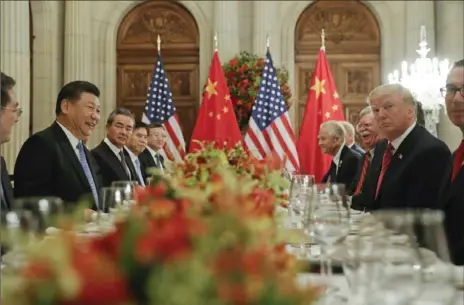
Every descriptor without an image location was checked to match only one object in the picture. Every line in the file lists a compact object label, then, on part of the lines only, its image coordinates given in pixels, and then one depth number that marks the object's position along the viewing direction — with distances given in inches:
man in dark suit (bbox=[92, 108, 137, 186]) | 237.8
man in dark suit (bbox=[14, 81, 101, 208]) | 173.8
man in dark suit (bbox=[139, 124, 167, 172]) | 334.1
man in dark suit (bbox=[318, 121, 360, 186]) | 267.1
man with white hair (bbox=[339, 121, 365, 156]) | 300.3
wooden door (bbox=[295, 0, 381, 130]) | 458.6
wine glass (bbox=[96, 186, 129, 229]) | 88.0
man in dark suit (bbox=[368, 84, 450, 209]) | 162.4
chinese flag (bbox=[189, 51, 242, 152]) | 386.6
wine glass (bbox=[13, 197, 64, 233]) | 54.9
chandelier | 353.1
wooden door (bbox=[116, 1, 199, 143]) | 463.8
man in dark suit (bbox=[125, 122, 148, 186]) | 286.0
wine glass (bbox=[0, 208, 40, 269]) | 37.6
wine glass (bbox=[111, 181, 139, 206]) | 88.4
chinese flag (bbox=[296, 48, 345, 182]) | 377.7
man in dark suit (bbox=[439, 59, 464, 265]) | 128.2
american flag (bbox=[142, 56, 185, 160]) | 395.9
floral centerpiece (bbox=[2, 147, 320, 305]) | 32.6
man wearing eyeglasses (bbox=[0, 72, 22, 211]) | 150.4
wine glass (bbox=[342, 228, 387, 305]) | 47.5
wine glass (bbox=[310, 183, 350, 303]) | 63.6
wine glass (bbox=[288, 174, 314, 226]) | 134.3
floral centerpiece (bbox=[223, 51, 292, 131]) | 404.2
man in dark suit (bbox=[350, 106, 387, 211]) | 196.4
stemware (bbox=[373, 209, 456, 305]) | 48.1
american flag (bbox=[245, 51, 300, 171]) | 371.9
